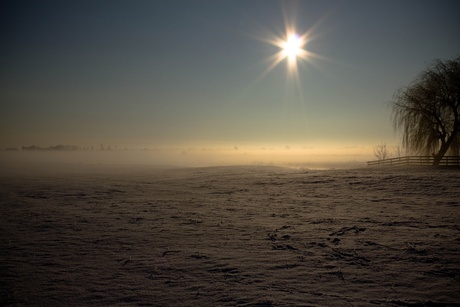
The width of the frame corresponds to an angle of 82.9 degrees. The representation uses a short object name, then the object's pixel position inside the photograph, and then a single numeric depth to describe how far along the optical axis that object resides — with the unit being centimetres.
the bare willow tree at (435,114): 2653
